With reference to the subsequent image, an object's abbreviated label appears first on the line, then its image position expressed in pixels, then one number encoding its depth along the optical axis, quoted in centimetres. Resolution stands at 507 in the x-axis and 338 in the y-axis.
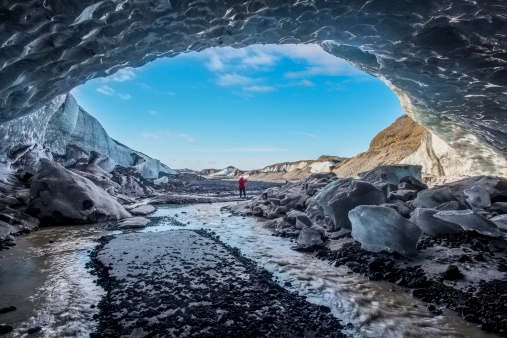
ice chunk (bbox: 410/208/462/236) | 530
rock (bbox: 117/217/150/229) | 882
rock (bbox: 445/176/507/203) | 748
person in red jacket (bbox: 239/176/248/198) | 2148
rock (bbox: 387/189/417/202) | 823
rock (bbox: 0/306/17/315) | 302
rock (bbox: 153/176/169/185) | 2885
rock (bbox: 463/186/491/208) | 693
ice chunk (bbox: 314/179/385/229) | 666
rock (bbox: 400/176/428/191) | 1018
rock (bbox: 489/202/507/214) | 666
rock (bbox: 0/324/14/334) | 264
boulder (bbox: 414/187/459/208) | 674
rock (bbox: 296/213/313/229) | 767
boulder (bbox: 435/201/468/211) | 598
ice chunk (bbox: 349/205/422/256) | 466
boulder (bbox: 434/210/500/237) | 485
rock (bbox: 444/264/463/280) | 375
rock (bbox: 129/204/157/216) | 1196
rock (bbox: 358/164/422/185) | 1248
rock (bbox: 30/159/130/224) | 883
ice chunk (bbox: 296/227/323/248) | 609
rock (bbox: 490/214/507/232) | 521
